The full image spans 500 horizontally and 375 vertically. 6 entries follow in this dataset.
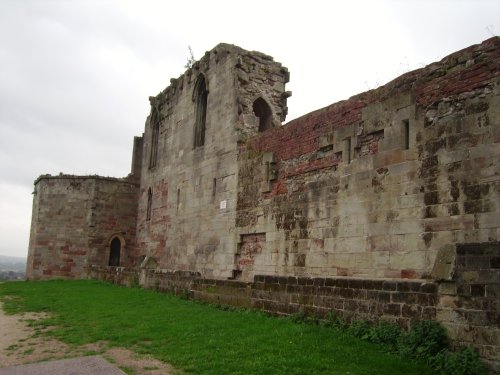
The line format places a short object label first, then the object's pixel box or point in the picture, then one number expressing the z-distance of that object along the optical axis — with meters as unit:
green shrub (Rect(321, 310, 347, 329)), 8.50
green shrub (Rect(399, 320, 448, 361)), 6.74
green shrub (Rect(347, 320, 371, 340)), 7.91
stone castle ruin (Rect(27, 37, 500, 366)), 7.82
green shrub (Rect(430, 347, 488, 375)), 6.13
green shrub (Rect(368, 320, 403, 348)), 7.44
